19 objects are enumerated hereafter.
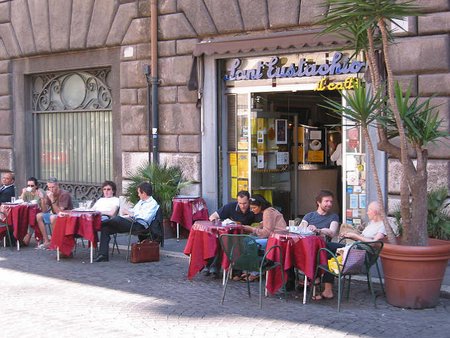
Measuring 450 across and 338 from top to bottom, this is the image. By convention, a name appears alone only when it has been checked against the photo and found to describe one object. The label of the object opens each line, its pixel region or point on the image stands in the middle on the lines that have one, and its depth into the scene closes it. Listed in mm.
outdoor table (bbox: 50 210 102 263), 10438
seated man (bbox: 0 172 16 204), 13539
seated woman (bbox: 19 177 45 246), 12227
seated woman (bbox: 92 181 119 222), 11148
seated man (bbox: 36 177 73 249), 11734
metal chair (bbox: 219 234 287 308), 7863
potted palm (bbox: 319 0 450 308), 7488
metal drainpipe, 13562
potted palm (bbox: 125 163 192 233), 12500
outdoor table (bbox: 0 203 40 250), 11797
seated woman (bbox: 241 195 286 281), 8719
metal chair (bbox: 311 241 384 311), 7531
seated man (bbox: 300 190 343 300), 8488
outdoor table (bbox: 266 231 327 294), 7777
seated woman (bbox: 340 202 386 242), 8312
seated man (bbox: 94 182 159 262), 10516
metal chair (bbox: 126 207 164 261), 10594
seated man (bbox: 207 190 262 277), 9594
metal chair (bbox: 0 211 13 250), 11938
